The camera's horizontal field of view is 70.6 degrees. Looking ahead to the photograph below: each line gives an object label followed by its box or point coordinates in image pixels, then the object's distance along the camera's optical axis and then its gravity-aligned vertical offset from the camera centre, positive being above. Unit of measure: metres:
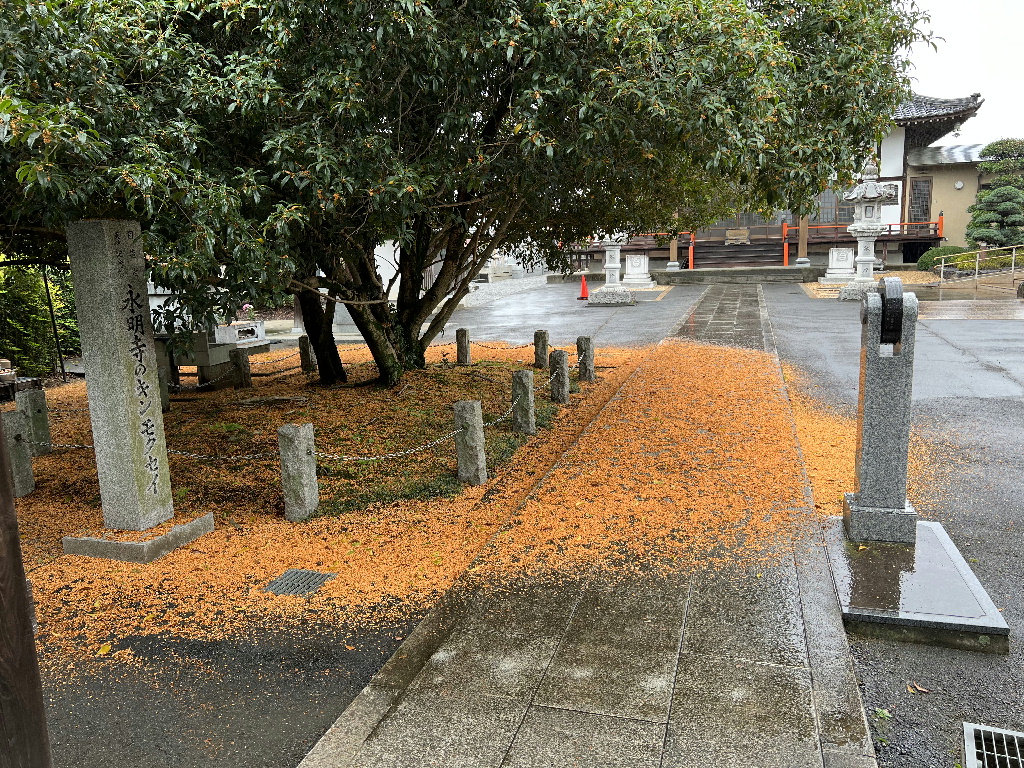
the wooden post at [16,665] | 1.67 -0.89
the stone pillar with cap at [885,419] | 4.97 -1.20
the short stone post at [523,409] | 8.85 -1.77
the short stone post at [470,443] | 7.13 -1.74
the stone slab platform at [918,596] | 4.16 -2.13
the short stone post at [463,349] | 13.93 -1.59
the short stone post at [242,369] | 12.73 -1.64
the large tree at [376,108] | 4.94 +1.29
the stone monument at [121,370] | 5.50 -0.70
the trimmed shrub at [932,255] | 30.67 -0.37
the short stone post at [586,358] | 12.37 -1.64
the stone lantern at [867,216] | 24.50 +1.13
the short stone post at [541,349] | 13.26 -1.57
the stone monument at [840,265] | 29.67 -0.62
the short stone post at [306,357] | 14.12 -1.64
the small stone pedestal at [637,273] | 31.23 -0.60
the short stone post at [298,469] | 6.36 -1.73
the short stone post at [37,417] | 8.23 -1.57
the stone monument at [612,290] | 25.73 -1.07
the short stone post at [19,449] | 7.36 -1.67
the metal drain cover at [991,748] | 3.22 -2.28
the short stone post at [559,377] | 10.72 -1.68
